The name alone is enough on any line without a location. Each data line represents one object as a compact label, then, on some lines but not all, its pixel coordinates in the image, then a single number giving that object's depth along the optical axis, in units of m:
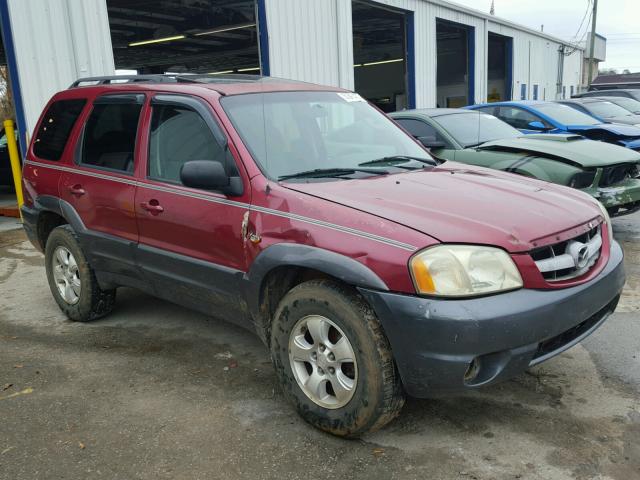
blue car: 8.92
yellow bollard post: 8.81
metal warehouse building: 8.05
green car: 6.04
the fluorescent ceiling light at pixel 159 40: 19.91
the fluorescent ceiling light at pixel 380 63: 28.69
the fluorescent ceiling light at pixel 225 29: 17.76
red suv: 2.62
